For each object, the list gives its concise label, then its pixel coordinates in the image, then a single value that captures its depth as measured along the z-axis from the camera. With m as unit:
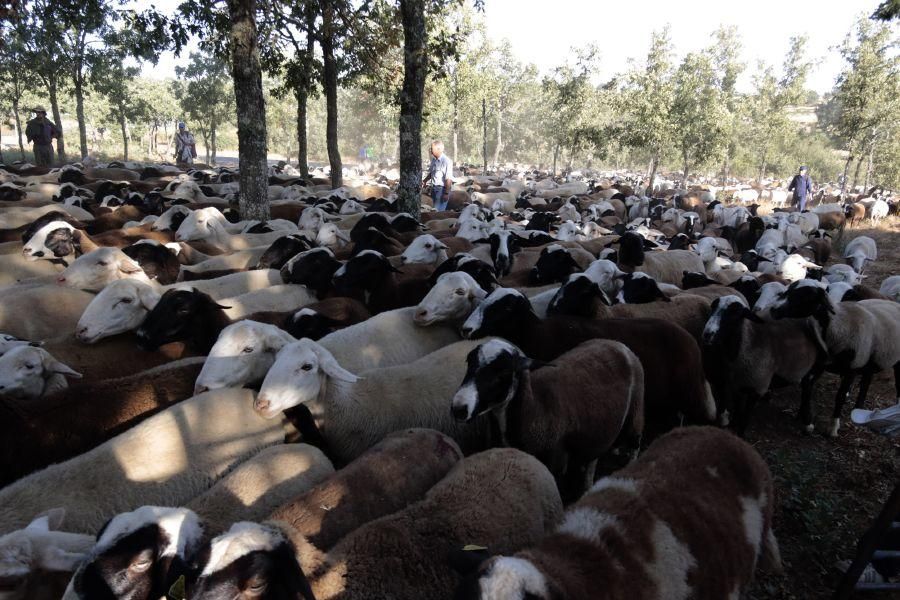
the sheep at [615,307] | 5.10
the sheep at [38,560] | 2.08
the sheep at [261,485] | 2.64
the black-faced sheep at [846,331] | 5.35
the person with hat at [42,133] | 19.91
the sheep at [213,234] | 8.17
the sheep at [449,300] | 4.90
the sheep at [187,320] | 4.37
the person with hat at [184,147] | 26.14
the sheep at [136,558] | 2.00
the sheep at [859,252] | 11.21
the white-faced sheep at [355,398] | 3.46
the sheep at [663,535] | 1.90
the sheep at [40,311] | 4.74
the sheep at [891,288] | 8.05
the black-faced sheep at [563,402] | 3.33
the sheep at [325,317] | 4.69
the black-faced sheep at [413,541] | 1.94
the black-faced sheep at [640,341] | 4.51
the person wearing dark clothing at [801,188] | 20.33
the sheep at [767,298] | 5.69
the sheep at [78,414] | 3.10
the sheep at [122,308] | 4.35
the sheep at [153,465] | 2.66
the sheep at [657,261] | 7.94
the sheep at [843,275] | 8.68
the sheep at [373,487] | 2.50
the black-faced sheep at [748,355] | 4.95
